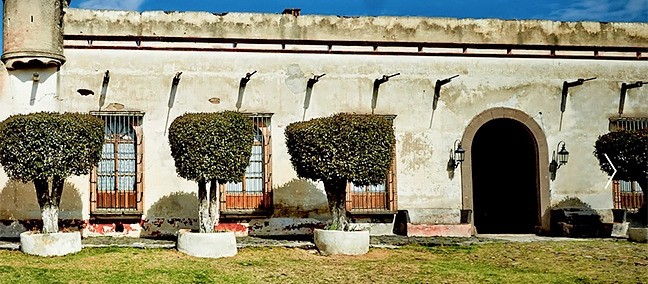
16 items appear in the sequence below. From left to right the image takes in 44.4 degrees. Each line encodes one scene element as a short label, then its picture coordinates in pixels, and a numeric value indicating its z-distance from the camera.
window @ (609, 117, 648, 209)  16.27
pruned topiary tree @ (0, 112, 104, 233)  11.80
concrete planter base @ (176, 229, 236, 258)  11.99
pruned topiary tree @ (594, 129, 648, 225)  14.45
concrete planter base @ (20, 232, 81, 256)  11.73
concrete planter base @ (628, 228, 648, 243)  14.19
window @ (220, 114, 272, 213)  14.95
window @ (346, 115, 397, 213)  15.32
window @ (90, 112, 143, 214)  14.57
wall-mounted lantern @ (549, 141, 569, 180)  15.91
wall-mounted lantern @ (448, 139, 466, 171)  15.62
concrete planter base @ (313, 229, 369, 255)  12.44
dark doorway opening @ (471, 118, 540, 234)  16.41
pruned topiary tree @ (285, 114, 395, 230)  12.67
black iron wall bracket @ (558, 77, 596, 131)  16.09
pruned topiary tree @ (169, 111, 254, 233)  12.22
